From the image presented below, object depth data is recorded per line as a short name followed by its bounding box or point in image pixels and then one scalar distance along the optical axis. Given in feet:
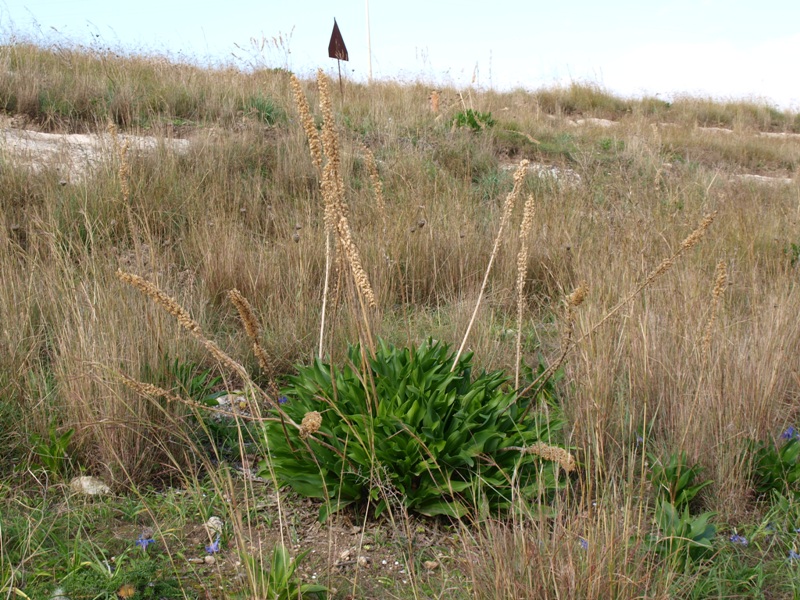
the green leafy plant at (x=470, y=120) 29.17
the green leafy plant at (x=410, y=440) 8.05
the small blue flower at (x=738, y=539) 7.62
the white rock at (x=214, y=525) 7.78
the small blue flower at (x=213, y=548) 7.11
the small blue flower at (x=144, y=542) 7.16
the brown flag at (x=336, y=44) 29.96
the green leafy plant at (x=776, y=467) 8.81
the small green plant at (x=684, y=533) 7.00
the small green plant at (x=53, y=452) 8.66
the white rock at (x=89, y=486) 8.50
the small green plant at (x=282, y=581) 6.34
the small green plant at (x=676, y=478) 8.07
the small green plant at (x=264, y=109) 26.61
